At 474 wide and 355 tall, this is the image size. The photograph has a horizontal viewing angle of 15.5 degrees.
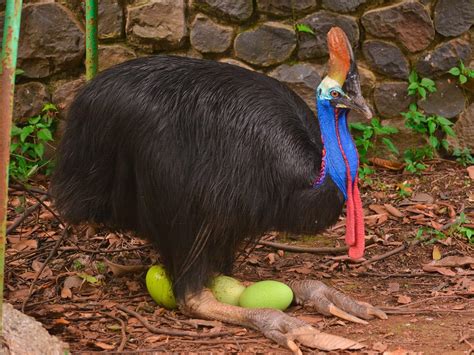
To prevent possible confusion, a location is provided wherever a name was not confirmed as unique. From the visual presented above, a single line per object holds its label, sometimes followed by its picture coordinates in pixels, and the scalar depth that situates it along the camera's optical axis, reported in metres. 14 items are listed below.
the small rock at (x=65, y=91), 8.51
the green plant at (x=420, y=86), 8.63
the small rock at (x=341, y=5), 8.54
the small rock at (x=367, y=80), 8.74
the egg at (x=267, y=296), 5.77
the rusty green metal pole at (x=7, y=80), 4.07
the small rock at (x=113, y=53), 8.41
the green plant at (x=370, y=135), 8.61
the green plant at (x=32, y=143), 8.20
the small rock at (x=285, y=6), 8.44
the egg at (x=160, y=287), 5.99
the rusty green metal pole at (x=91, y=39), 6.27
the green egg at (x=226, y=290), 5.98
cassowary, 5.55
